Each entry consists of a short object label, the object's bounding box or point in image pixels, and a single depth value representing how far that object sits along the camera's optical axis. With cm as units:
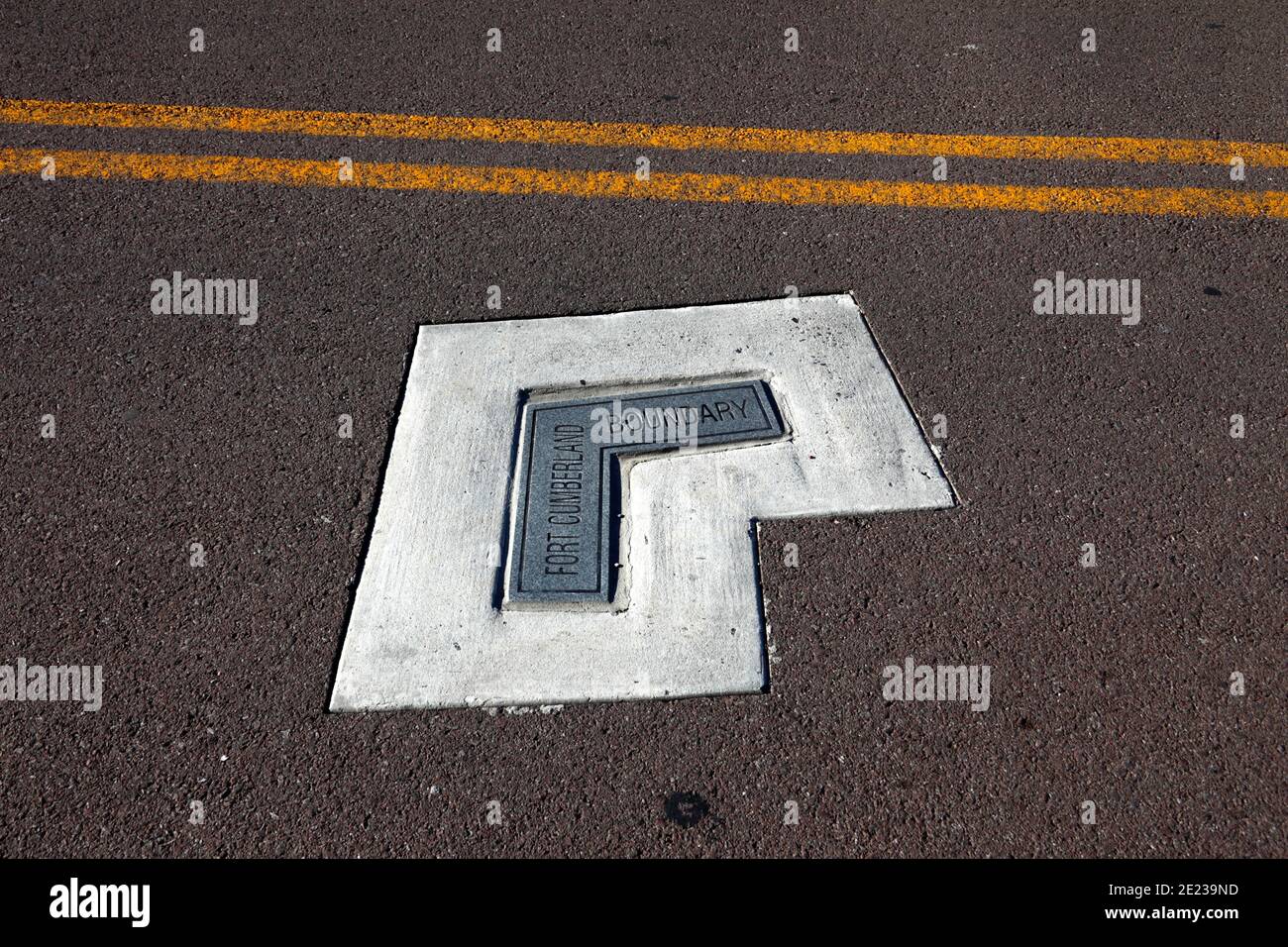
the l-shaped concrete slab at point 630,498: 248
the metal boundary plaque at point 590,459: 270
